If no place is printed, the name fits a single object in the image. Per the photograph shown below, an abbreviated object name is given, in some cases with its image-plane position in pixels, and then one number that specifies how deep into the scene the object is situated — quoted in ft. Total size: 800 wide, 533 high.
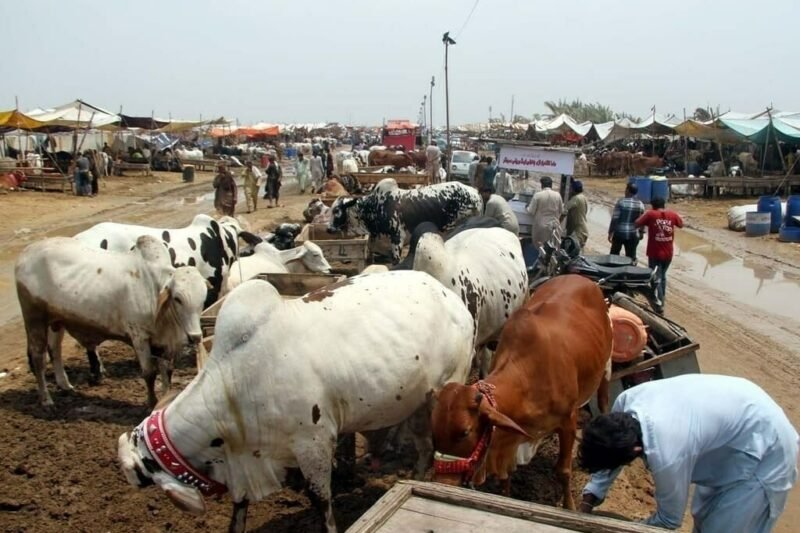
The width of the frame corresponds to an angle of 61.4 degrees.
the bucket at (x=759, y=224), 57.57
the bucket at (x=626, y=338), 19.02
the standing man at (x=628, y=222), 36.32
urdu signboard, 38.06
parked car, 88.84
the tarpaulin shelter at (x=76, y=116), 86.17
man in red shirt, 33.24
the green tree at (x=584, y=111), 307.58
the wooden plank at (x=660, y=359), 18.48
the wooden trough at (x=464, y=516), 7.39
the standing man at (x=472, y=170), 63.42
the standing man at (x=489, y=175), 56.61
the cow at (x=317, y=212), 42.47
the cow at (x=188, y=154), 132.46
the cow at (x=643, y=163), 115.14
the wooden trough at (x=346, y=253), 31.83
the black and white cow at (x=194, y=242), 25.73
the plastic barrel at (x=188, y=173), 107.79
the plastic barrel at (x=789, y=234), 53.67
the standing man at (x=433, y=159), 74.25
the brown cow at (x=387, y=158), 98.99
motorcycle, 24.17
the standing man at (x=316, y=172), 93.66
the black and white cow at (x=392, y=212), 38.50
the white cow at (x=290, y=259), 28.02
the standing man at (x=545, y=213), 34.60
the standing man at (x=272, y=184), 73.67
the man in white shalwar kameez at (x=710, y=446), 9.87
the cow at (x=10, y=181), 81.56
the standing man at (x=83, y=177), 81.15
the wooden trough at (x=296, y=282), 24.52
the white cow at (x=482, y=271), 18.49
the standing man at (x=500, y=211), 33.17
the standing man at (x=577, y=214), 38.09
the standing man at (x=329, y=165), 95.14
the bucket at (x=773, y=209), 58.49
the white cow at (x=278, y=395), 12.03
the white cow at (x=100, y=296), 20.76
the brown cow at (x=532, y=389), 11.32
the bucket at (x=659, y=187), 75.10
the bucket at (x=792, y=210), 55.16
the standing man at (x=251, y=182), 71.92
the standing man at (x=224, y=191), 58.18
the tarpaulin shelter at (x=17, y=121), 80.64
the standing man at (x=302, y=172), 91.61
